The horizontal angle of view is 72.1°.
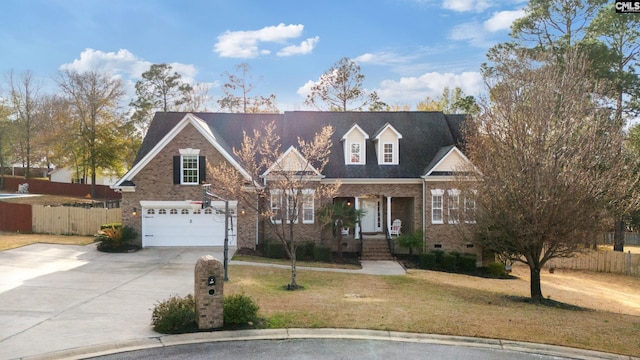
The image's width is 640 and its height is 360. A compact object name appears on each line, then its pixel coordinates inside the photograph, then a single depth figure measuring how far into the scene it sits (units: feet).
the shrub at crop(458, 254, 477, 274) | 79.30
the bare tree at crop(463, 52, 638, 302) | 49.16
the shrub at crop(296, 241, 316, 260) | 77.87
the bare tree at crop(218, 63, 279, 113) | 153.79
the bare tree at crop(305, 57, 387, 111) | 147.13
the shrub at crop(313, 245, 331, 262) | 77.41
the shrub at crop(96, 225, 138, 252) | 76.18
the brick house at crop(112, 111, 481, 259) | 80.18
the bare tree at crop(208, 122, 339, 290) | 56.90
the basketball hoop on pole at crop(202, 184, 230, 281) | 54.49
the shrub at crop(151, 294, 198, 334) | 34.22
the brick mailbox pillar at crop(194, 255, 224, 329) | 34.04
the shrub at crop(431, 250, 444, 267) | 79.71
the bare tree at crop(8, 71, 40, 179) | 171.73
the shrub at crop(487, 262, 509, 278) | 78.59
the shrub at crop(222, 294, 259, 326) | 35.22
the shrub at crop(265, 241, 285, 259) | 77.61
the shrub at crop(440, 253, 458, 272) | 78.95
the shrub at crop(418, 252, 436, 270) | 78.74
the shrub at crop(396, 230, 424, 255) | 82.43
